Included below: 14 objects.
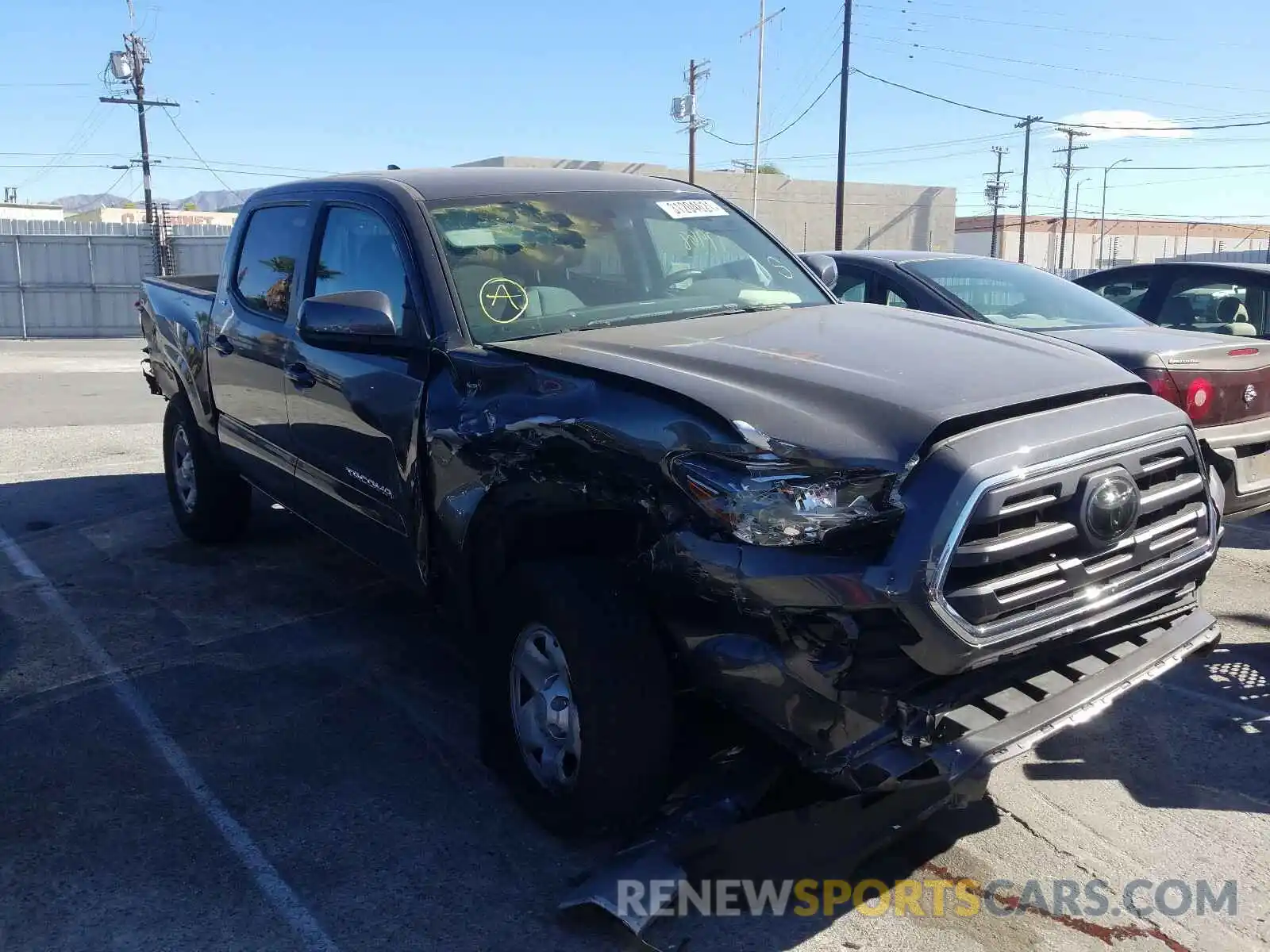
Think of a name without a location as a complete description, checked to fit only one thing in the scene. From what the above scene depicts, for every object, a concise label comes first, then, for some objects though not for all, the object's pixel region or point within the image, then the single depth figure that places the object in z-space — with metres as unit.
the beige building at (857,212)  55.47
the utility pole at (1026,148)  61.22
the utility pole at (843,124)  34.66
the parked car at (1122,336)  5.05
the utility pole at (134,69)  39.66
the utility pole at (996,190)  77.72
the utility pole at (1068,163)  73.25
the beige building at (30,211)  83.00
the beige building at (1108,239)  82.88
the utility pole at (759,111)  43.34
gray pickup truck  2.61
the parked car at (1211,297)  7.94
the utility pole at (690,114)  49.88
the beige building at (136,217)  57.66
